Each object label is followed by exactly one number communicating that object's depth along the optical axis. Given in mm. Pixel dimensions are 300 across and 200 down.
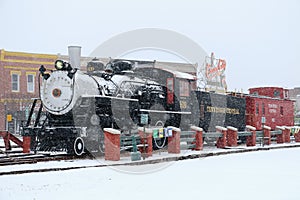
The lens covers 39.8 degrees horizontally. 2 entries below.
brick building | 34469
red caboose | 23047
